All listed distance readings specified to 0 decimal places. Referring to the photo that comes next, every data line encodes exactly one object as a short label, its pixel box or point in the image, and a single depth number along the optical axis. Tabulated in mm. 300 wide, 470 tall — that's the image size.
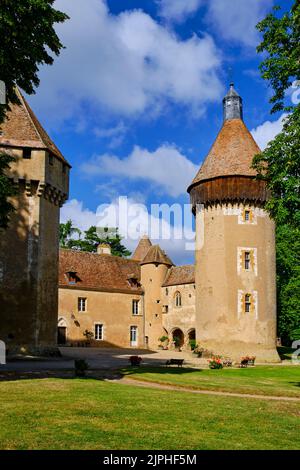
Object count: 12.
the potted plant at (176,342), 46038
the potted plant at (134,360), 21641
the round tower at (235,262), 33688
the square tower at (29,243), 25469
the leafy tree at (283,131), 15039
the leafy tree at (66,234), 58906
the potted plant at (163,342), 46844
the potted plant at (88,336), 41816
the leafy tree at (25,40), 13250
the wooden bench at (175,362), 24562
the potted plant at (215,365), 25234
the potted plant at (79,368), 16547
